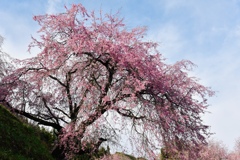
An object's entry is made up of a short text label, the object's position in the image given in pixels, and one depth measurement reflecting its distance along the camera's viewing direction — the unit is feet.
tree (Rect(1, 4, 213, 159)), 29.20
